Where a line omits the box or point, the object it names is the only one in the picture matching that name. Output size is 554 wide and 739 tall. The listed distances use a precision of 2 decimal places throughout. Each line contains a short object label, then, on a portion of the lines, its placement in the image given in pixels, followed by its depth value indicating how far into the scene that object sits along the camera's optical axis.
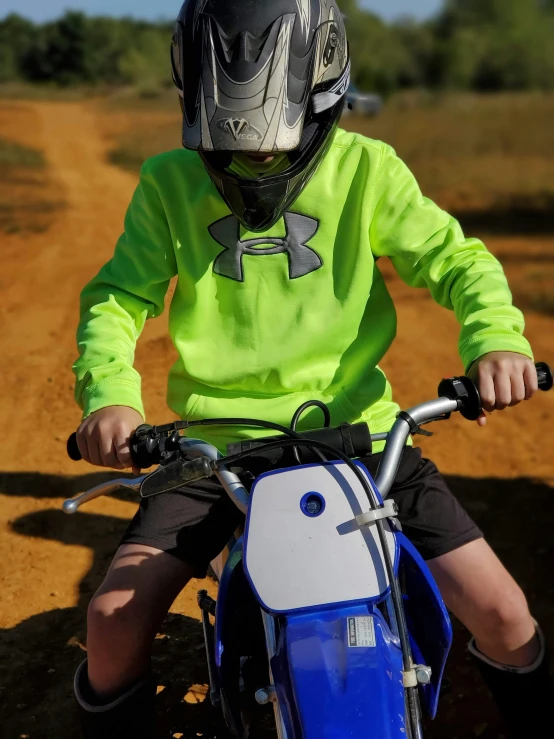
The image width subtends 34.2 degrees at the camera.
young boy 2.07
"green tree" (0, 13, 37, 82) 55.34
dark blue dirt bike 1.63
